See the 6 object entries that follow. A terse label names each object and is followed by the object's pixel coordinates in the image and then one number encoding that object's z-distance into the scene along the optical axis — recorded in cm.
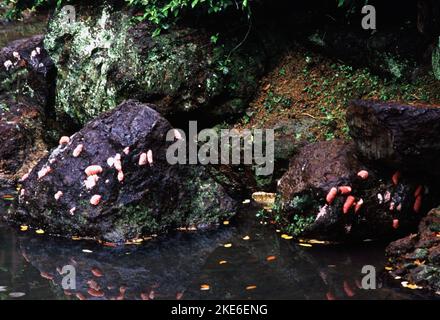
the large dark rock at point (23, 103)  1011
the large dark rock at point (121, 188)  762
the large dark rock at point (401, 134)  677
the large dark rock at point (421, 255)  623
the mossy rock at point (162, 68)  930
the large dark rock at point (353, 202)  733
